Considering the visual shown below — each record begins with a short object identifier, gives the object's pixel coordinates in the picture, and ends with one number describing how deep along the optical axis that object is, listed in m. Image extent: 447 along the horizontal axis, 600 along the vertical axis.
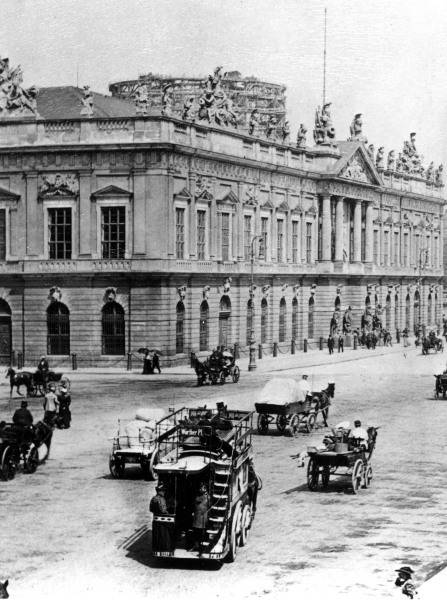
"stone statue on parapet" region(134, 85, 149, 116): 59.28
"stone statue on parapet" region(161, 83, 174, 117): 59.67
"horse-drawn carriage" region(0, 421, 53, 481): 25.77
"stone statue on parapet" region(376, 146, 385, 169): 96.06
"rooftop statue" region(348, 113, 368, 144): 90.06
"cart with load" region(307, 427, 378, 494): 24.50
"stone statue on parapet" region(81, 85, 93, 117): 59.44
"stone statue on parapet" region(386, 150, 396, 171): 100.34
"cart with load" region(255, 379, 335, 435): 32.84
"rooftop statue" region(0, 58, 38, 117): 60.53
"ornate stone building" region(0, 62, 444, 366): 59.34
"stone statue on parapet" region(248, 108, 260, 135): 71.94
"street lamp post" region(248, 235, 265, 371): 57.38
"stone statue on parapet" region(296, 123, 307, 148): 80.00
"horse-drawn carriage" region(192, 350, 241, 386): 48.59
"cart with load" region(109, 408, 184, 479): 25.89
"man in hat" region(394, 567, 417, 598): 16.56
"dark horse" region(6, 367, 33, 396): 44.00
